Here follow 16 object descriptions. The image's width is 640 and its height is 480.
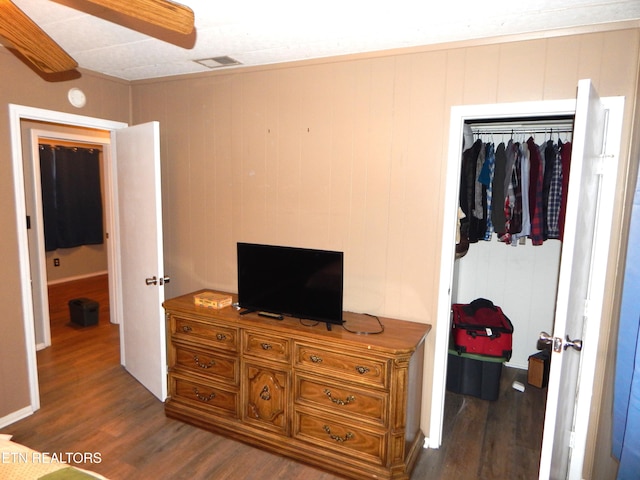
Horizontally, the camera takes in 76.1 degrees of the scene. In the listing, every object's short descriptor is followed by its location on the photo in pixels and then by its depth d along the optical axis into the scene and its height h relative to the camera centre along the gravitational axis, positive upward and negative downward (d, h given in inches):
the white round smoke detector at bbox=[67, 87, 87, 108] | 118.4 +28.2
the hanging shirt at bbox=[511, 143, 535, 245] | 119.0 +5.0
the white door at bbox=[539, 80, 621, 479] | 62.4 -15.0
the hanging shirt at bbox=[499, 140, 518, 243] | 120.0 +5.5
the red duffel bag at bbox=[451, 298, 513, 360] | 127.3 -40.9
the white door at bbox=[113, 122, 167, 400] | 114.5 -16.6
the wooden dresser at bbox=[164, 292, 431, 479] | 87.0 -43.6
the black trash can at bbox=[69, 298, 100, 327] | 179.0 -51.8
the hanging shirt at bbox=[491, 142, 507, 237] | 120.9 +3.1
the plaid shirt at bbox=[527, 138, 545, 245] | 117.1 +2.1
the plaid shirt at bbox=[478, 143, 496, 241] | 124.6 +8.0
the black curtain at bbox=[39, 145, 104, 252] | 235.0 -1.6
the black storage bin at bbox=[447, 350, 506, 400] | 125.4 -53.3
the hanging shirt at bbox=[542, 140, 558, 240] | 116.5 +8.2
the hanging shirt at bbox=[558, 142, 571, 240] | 110.2 +8.8
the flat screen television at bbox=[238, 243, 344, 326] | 94.8 -20.1
